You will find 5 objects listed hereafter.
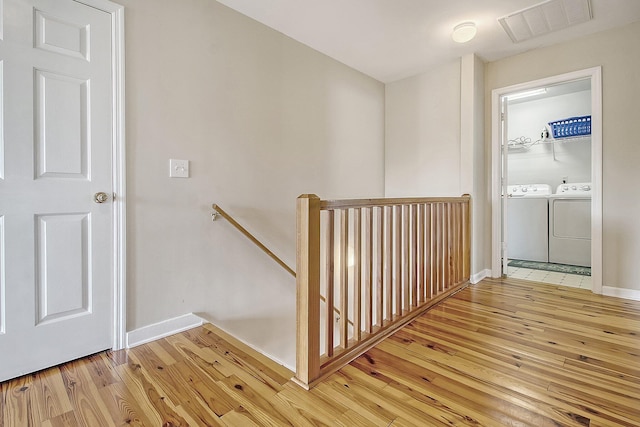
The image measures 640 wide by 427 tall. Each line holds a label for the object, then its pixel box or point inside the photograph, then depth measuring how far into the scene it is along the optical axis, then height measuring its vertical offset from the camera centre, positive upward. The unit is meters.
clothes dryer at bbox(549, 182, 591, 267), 3.64 -0.22
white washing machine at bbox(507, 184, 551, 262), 3.96 -0.20
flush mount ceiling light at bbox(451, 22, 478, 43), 2.47 +1.49
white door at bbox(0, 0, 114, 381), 1.45 +0.15
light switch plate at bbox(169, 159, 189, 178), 1.95 +0.28
